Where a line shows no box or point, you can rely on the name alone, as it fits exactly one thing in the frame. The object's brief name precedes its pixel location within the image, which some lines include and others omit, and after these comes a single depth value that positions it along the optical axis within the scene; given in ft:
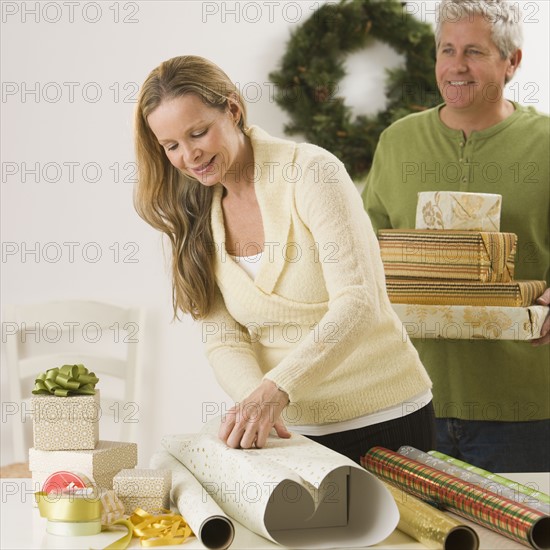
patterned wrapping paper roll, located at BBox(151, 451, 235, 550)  9.26
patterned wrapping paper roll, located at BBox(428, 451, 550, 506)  9.49
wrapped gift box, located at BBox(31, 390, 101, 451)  9.90
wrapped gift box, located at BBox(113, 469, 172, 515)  9.68
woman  10.49
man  12.65
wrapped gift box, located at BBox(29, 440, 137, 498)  9.87
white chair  16.61
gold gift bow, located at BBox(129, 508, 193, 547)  9.35
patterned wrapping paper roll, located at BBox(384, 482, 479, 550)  9.16
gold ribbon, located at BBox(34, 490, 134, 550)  9.49
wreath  16.93
